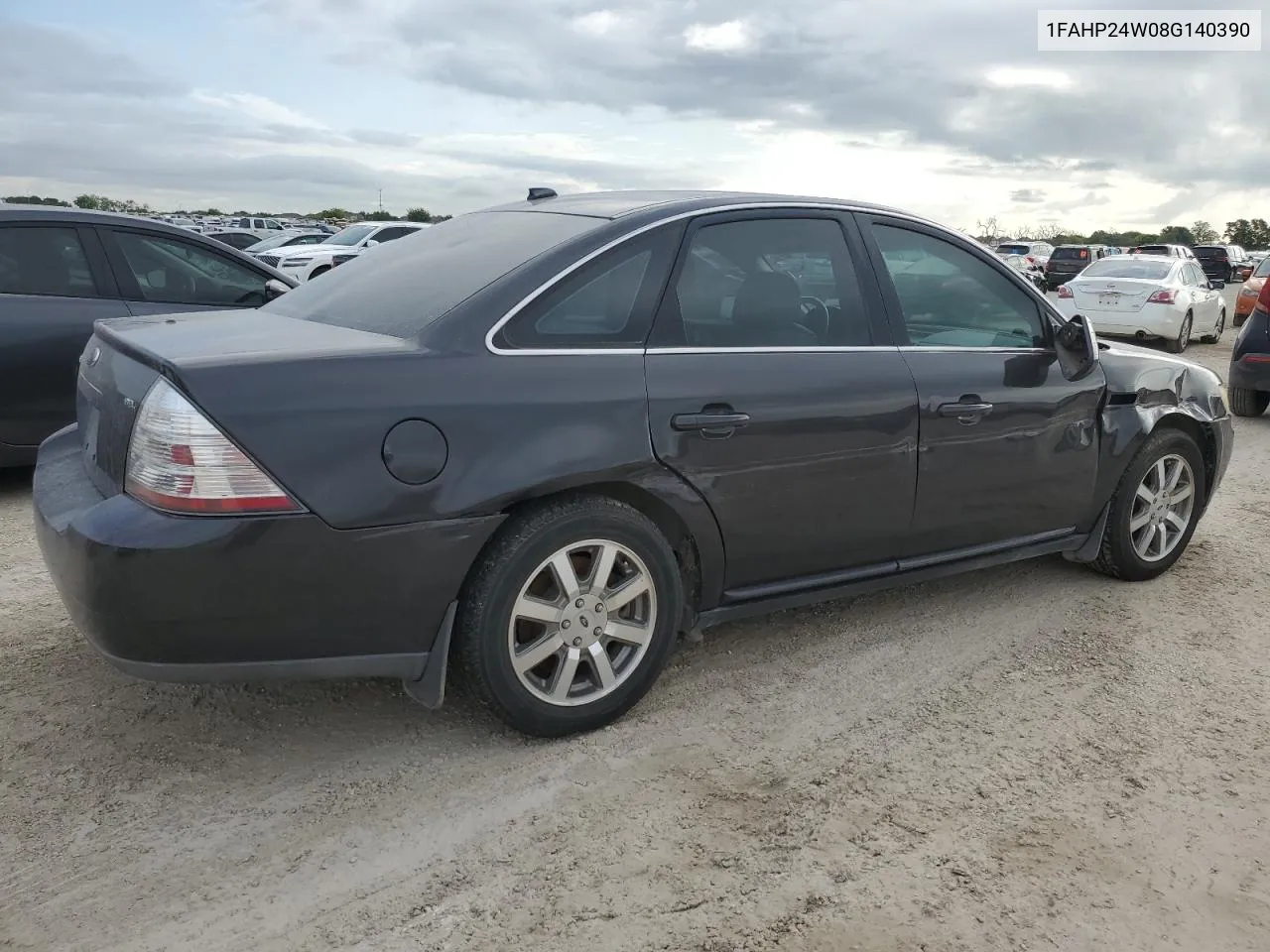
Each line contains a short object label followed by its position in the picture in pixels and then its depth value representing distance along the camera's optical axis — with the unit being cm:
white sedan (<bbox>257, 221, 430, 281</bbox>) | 2025
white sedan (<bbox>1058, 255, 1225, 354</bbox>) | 1570
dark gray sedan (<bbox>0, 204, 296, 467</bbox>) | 591
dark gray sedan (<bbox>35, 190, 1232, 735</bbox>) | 275
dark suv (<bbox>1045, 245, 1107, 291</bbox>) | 3322
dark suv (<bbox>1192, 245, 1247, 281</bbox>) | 4066
